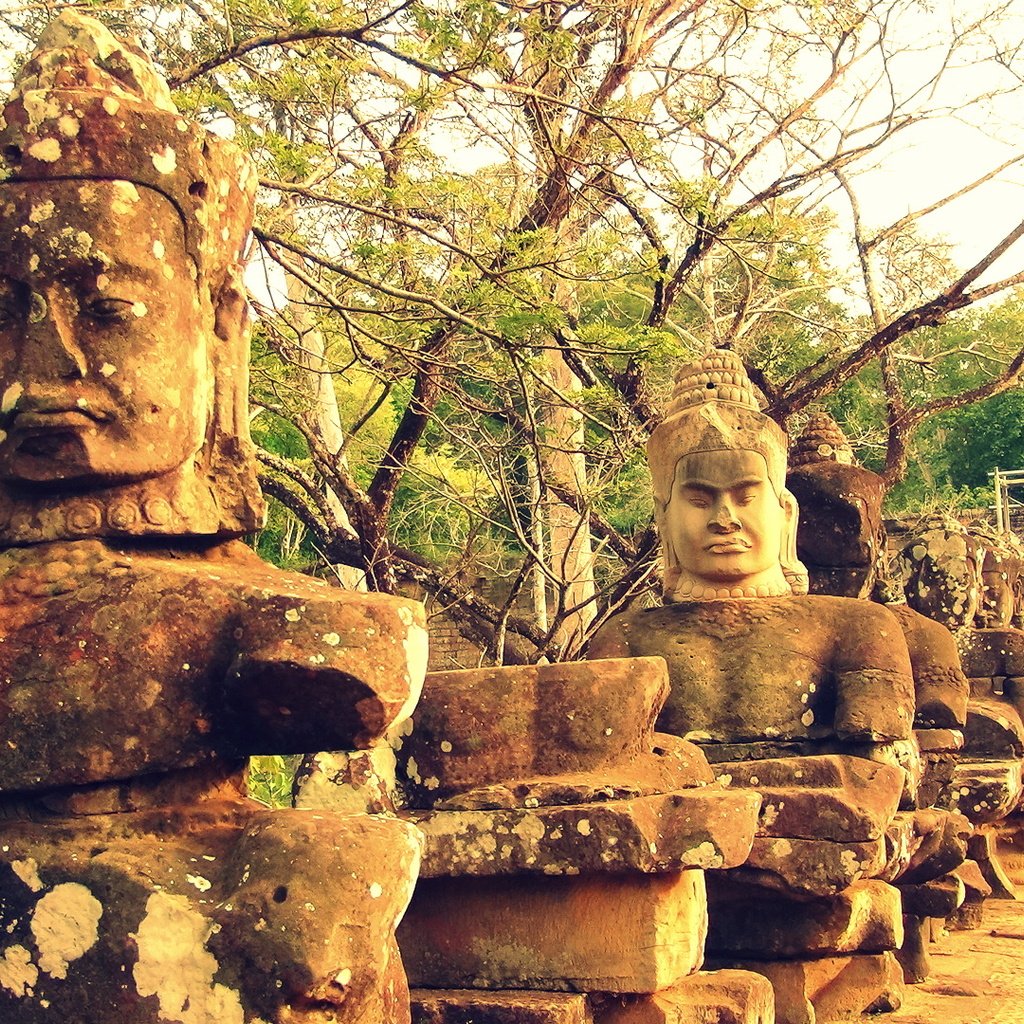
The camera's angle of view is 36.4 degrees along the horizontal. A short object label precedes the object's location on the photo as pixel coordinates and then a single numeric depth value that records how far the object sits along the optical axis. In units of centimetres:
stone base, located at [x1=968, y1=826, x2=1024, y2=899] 922
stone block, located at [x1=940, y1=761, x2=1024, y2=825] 777
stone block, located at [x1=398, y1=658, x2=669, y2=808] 373
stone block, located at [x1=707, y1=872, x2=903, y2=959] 500
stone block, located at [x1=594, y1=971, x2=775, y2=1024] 368
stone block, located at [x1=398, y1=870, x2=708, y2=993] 367
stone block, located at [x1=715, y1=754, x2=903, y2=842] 477
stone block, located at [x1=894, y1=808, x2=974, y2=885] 624
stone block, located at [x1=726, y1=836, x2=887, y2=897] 474
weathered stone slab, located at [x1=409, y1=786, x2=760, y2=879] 353
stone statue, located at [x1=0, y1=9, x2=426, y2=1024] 263
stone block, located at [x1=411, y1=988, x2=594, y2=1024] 351
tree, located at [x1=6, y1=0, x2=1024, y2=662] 685
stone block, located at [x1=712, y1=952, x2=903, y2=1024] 509
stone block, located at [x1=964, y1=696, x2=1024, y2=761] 863
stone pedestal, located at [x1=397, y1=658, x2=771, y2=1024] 360
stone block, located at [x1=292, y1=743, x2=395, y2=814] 361
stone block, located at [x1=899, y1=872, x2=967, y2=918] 670
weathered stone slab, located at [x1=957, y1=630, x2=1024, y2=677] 961
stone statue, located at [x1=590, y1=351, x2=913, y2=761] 533
